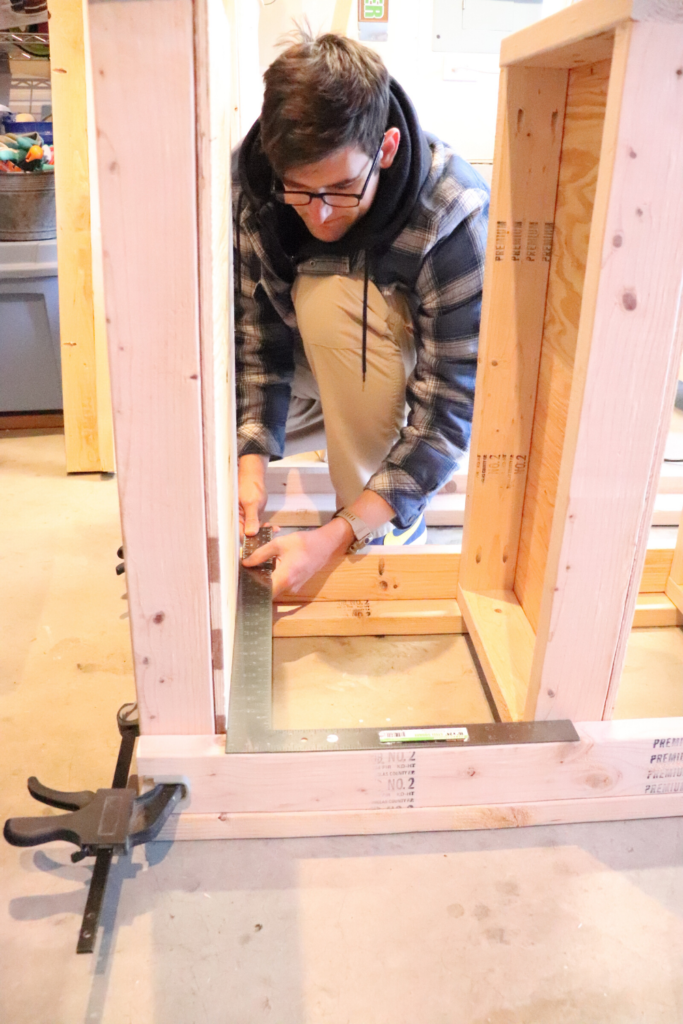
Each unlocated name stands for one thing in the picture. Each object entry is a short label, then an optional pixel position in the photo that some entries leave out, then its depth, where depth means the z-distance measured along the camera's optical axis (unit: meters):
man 1.15
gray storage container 2.32
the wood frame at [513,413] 0.78
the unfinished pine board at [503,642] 1.19
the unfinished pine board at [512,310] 1.20
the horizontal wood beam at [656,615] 1.52
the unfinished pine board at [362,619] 1.44
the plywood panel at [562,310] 1.13
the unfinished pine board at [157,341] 0.74
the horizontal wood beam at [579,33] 0.76
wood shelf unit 0.83
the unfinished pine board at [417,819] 1.03
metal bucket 2.27
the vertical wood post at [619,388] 0.80
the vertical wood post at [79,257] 1.96
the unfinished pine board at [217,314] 0.77
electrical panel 2.39
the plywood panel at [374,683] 1.26
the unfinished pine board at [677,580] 1.52
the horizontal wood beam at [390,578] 1.46
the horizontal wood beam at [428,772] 1.00
